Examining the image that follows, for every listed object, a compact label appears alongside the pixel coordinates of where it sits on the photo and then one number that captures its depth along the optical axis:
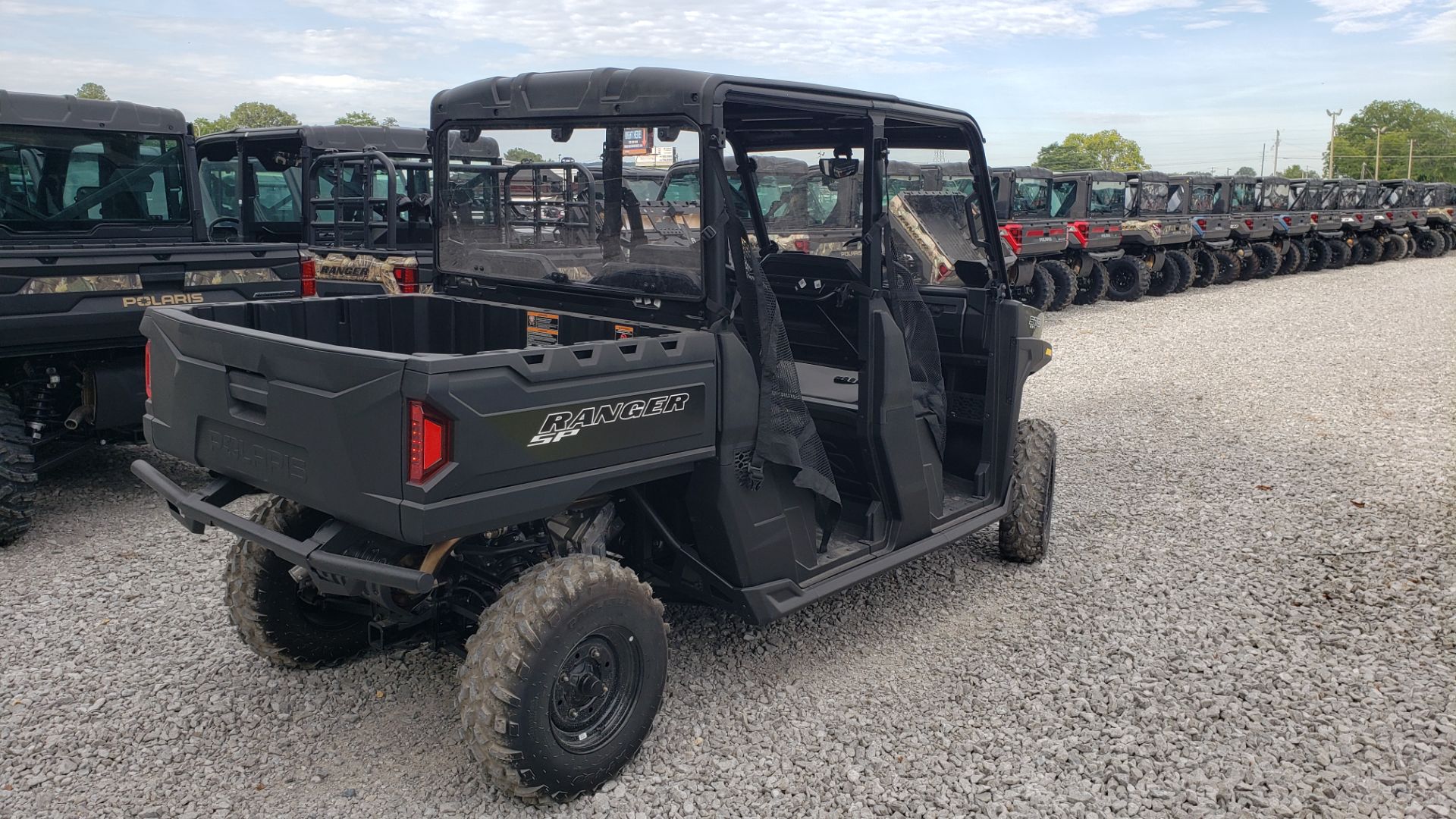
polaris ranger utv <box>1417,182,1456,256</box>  29.00
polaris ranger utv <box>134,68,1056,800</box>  2.88
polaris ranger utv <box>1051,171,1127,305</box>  16.39
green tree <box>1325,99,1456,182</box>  86.19
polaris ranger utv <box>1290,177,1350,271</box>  24.05
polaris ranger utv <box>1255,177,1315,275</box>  22.58
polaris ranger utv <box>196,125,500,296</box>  8.29
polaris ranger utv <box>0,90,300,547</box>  5.40
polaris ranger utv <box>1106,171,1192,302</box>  17.64
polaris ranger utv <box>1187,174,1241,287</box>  19.77
